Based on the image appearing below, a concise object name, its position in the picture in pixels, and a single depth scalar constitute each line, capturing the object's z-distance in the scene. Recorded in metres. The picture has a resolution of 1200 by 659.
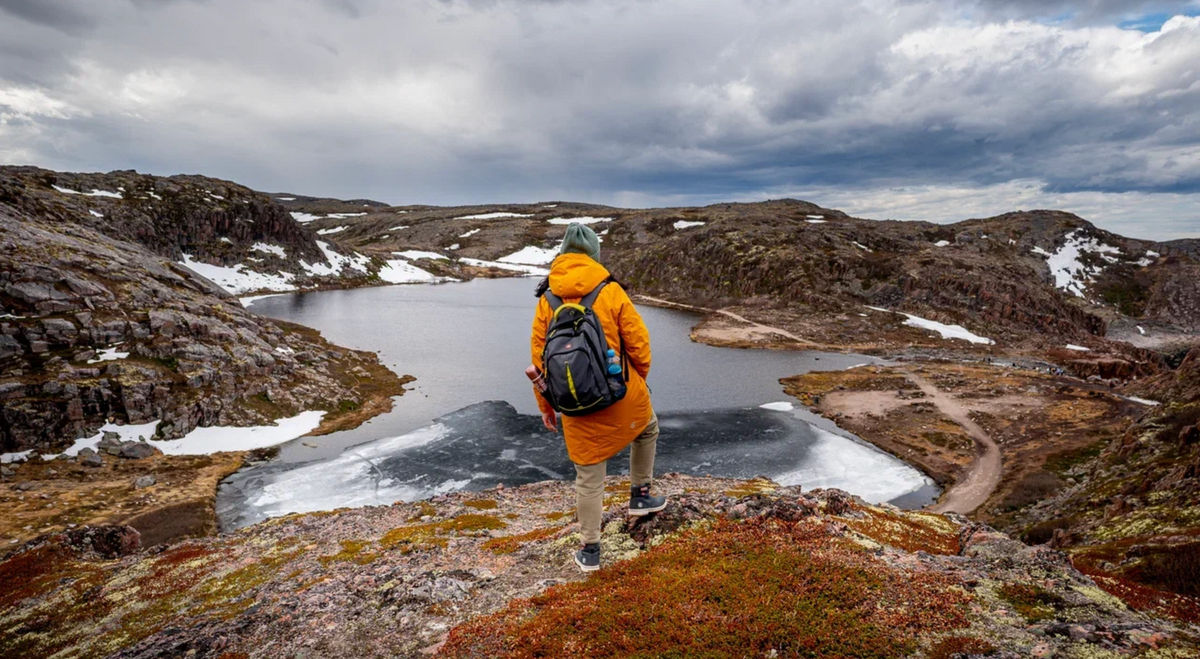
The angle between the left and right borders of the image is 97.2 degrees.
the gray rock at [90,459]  32.94
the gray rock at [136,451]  34.85
